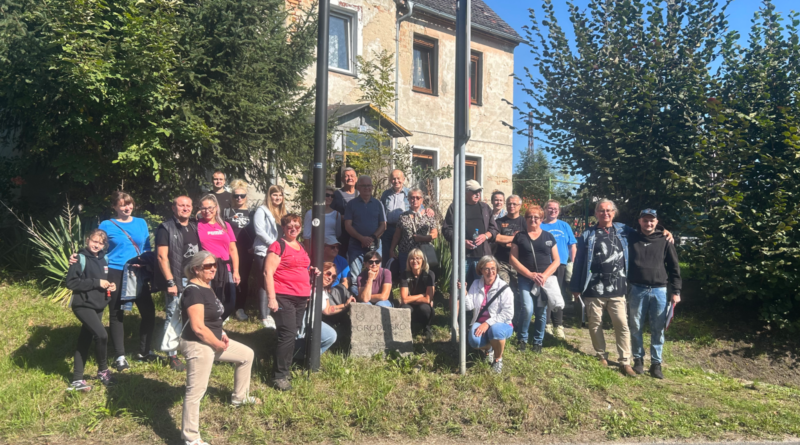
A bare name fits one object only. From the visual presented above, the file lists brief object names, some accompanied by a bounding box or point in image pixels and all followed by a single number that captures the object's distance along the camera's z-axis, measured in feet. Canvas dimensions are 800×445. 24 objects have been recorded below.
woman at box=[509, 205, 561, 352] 20.38
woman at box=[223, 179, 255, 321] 21.79
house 46.01
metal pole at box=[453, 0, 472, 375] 16.98
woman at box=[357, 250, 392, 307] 20.33
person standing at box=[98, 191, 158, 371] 17.72
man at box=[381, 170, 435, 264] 23.29
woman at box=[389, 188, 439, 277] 21.72
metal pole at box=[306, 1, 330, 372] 17.44
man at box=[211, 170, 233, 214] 22.09
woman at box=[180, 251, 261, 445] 13.88
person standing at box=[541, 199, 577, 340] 22.63
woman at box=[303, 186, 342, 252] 21.85
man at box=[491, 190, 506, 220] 23.90
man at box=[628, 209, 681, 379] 19.67
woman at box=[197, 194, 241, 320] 18.30
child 16.44
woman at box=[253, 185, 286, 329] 20.33
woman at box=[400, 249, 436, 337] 20.72
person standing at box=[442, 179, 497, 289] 21.60
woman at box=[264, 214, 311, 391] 16.84
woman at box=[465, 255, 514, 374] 17.99
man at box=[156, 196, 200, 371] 17.40
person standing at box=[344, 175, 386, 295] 22.08
